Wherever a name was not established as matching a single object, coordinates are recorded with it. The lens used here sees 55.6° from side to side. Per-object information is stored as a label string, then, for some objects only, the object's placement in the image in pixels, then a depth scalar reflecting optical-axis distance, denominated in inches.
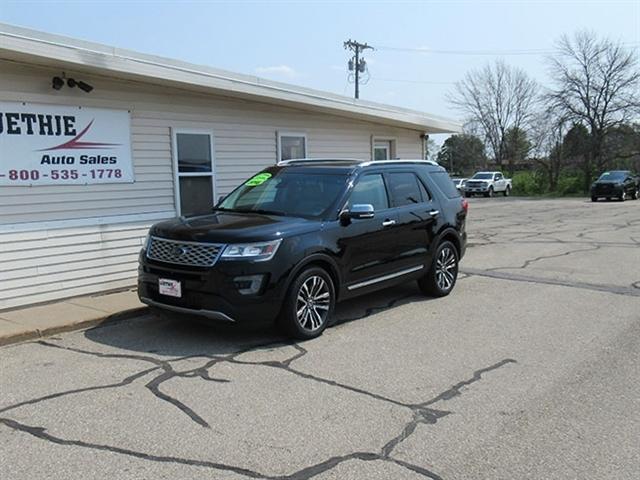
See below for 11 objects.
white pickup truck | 1684.3
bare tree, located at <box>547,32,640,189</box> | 1621.6
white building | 289.4
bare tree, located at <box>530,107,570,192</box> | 1686.8
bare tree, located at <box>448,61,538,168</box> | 2263.5
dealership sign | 289.1
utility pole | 1646.5
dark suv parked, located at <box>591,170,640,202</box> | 1306.6
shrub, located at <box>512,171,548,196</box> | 1752.0
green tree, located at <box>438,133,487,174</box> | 2524.6
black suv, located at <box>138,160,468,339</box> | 229.5
